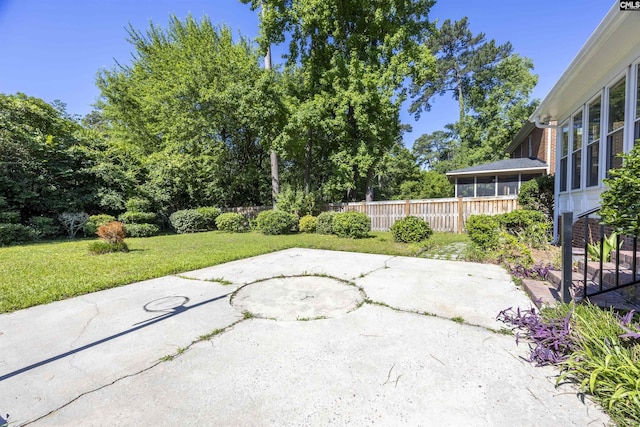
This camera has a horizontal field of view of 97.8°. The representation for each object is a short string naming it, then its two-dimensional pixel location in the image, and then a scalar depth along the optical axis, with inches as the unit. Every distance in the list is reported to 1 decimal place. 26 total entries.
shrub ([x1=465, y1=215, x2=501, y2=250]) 229.3
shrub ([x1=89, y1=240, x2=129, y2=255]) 275.8
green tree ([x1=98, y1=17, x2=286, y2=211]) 563.8
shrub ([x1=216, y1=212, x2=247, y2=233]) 538.3
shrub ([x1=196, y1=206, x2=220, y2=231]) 566.6
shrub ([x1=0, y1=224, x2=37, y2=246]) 363.9
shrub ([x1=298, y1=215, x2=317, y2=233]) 483.2
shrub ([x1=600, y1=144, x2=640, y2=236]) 82.7
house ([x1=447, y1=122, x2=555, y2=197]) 561.0
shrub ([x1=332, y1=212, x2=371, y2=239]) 386.6
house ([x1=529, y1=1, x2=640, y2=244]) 142.9
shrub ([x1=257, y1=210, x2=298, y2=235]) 470.6
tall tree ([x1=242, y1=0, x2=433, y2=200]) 512.4
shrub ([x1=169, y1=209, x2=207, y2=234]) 545.0
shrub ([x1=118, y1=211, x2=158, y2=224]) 469.1
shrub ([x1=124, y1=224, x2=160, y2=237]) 461.1
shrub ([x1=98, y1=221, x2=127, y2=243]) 283.3
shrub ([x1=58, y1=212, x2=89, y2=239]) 458.3
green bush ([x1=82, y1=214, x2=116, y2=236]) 446.6
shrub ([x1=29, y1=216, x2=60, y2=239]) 421.0
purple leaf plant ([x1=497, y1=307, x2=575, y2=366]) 82.2
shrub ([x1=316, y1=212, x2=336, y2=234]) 448.1
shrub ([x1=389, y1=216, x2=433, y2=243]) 327.6
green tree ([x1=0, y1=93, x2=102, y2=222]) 426.3
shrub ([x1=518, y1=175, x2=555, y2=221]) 323.3
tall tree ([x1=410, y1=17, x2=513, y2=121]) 937.5
